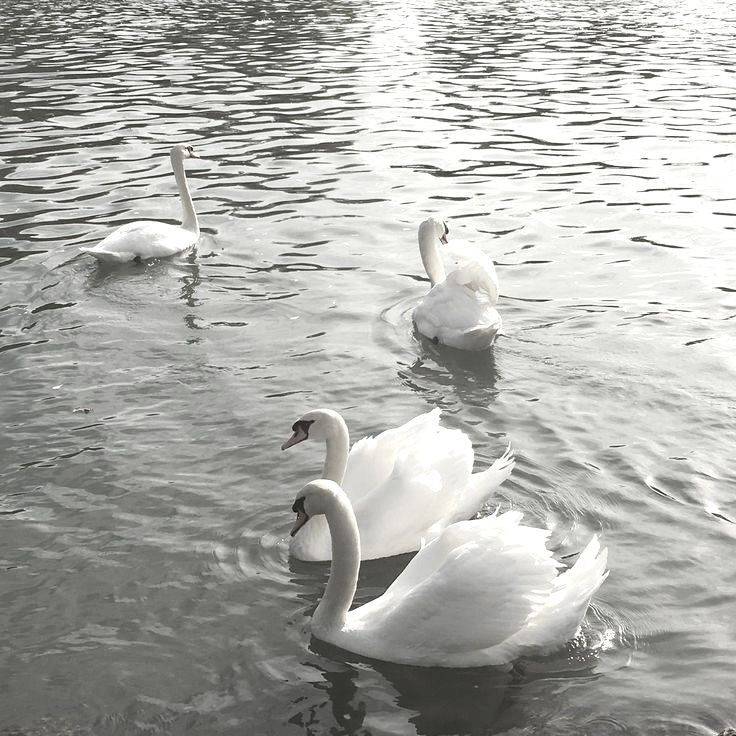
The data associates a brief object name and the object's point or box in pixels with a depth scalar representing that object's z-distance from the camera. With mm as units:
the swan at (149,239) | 13820
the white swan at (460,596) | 6523
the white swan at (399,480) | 7891
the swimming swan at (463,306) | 11578
